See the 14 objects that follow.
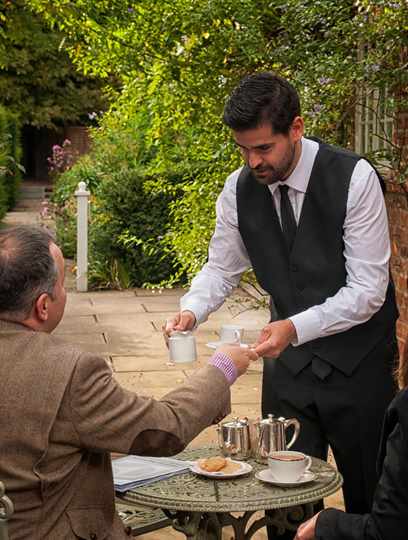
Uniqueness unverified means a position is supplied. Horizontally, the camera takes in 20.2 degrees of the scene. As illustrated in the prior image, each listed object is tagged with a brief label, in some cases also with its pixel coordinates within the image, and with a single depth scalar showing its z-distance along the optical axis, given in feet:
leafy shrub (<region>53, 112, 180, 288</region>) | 45.80
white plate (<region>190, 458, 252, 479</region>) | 11.94
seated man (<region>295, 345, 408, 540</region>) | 7.42
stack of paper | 11.99
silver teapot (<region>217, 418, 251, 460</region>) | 12.67
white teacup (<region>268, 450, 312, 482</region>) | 11.62
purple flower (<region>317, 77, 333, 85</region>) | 26.48
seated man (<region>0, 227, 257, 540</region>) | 9.71
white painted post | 46.16
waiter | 12.36
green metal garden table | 11.23
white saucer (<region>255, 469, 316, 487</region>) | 11.63
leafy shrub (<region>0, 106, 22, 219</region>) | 78.16
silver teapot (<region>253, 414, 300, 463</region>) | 12.30
